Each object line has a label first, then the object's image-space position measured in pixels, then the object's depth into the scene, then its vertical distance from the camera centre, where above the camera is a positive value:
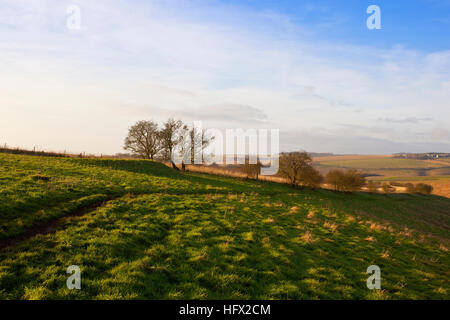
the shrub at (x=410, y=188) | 78.31 -10.25
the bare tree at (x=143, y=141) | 54.50 +4.84
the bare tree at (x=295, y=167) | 50.74 -1.60
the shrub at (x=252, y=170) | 52.88 -2.38
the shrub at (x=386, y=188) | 69.16 -9.15
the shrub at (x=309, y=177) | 50.72 -4.08
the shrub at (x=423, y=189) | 79.62 -10.62
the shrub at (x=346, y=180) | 57.47 -5.39
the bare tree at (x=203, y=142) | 55.90 +4.70
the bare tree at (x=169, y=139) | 53.12 +5.23
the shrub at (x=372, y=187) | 65.86 -8.22
